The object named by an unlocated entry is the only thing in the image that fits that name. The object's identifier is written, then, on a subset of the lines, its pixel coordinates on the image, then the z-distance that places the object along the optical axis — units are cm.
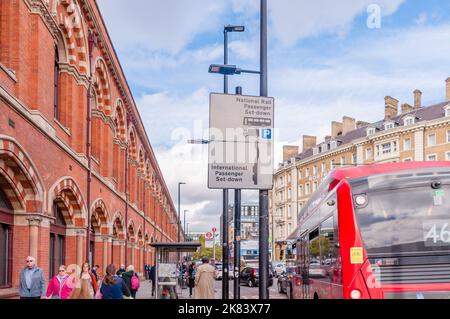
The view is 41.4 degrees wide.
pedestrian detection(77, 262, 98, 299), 1126
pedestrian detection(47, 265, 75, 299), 1229
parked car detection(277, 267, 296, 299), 2160
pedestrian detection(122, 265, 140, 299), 1839
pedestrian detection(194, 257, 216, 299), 1450
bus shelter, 1834
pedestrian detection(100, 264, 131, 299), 988
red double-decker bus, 839
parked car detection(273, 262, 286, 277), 4721
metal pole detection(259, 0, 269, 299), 971
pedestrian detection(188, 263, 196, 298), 2898
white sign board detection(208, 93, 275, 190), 974
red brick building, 1593
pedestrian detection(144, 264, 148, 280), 4519
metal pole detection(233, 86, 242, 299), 1933
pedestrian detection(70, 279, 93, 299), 1085
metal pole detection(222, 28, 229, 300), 1986
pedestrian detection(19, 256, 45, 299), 1125
